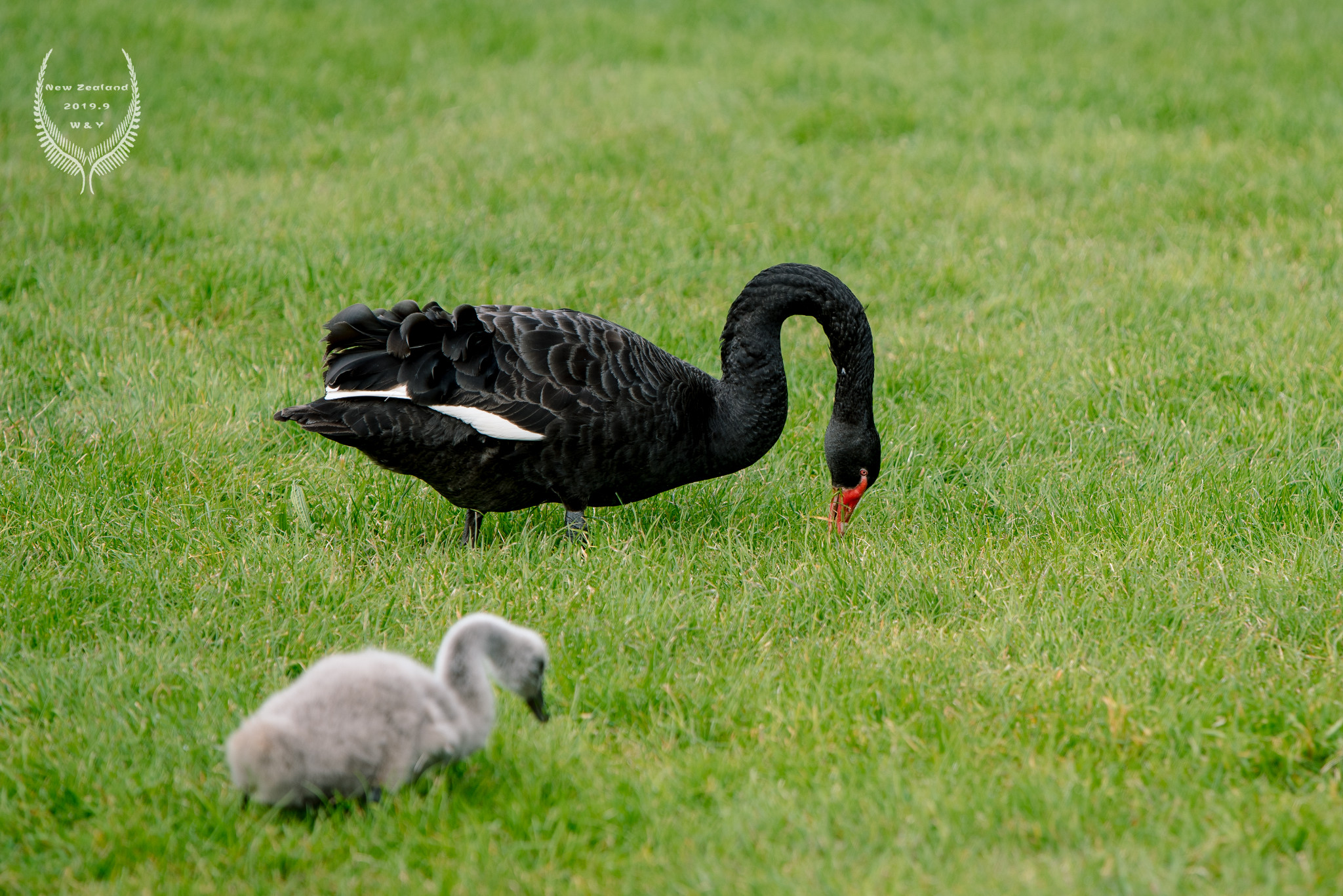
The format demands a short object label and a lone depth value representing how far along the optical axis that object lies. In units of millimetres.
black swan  8320
